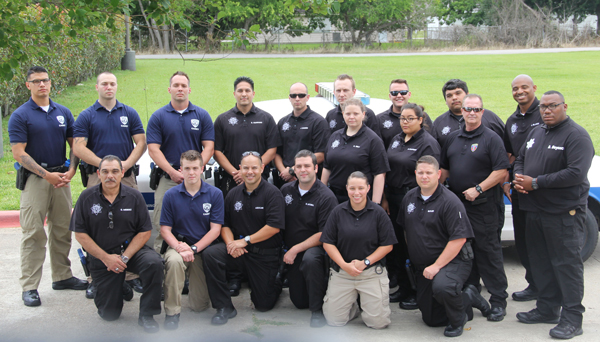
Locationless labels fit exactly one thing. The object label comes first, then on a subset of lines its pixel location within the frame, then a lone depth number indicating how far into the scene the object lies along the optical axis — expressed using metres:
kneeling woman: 4.67
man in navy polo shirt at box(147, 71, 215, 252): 5.41
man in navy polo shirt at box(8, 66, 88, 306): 5.14
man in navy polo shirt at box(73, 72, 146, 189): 5.32
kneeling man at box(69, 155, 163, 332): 4.66
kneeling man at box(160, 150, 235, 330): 4.89
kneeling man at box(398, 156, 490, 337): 4.47
